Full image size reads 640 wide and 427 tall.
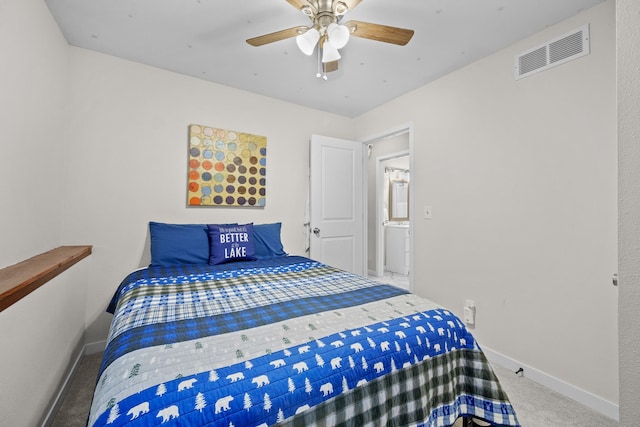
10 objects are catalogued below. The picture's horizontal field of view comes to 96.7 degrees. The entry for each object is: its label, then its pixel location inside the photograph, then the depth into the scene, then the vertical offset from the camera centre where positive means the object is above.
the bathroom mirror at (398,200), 5.53 +0.21
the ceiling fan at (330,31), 1.54 +1.03
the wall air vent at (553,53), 1.79 +1.07
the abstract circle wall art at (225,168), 2.71 +0.42
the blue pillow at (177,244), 2.29 -0.29
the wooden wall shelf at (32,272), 1.08 -0.30
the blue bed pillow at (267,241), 2.71 -0.30
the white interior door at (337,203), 3.31 +0.09
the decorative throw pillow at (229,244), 2.37 -0.29
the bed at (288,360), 0.72 -0.46
